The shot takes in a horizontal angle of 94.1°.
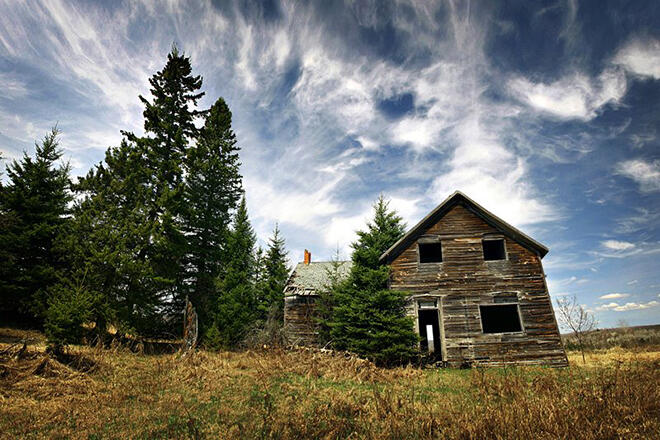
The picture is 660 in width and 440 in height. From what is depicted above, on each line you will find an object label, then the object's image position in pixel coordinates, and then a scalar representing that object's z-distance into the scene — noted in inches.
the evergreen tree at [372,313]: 595.5
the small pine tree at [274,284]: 919.0
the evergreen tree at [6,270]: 693.9
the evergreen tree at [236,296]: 806.5
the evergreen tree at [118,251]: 649.0
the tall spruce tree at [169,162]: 723.5
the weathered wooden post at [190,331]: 538.0
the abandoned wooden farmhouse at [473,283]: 630.5
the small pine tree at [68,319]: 501.7
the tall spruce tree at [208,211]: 854.5
